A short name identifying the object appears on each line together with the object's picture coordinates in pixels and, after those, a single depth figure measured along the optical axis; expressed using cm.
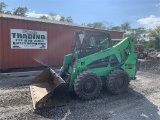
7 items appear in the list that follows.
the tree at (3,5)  2685
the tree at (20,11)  2748
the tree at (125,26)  3707
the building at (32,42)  640
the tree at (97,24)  3347
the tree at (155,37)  2430
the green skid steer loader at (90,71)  361
